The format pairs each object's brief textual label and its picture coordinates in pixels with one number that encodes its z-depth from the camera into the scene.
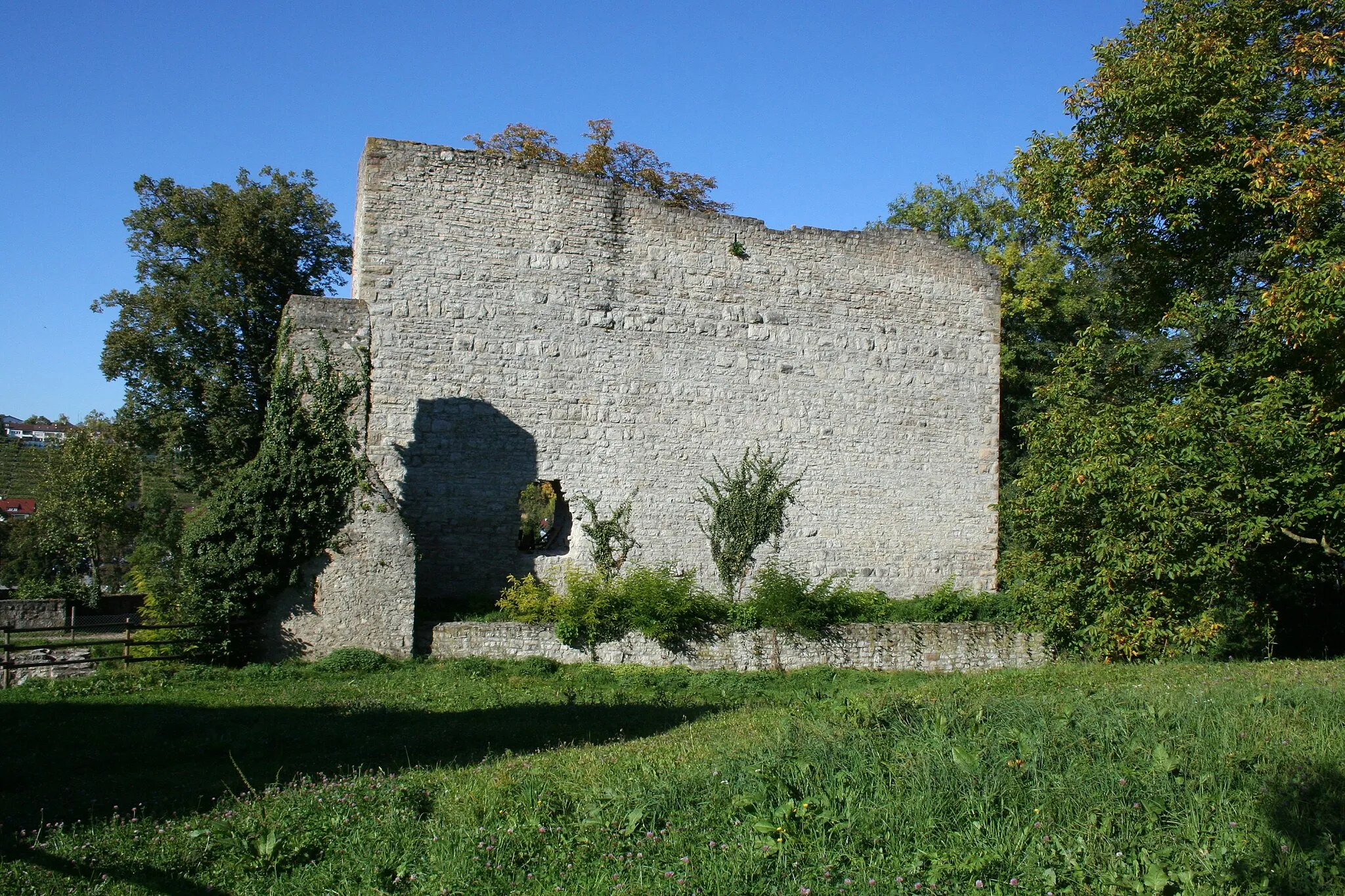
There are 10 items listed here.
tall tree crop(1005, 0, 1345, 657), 11.00
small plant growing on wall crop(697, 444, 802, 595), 16.31
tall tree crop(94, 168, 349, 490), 19.36
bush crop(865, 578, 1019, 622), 16.52
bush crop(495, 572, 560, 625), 13.45
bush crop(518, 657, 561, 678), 12.34
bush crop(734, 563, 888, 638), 13.89
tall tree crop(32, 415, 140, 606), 27.56
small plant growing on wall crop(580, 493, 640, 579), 15.62
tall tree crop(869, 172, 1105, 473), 22.20
